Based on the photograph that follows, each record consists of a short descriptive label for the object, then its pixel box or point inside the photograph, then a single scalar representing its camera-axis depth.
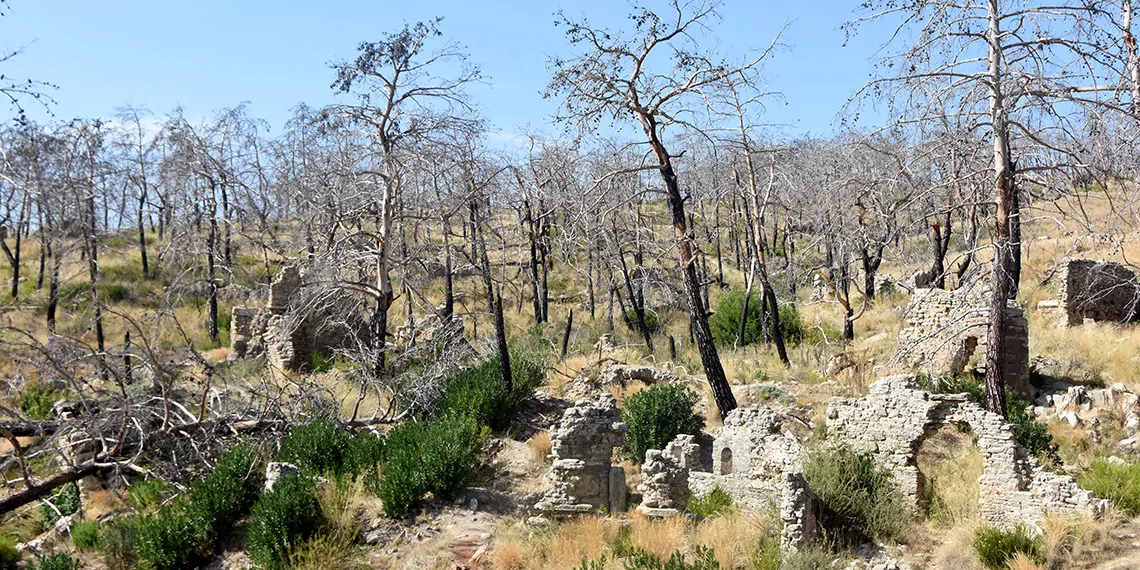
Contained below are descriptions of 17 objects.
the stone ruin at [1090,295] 20.52
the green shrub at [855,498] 11.66
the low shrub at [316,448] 14.16
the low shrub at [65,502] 14.62
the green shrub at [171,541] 12.25
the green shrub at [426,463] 12.82
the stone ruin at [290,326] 19.64
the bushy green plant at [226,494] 12.89
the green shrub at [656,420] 14.91
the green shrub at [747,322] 24.03
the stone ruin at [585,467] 12.52
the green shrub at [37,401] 18.03
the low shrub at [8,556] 13.16
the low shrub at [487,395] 15.91
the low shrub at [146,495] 13.95
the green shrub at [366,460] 13.80
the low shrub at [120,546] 12.64
